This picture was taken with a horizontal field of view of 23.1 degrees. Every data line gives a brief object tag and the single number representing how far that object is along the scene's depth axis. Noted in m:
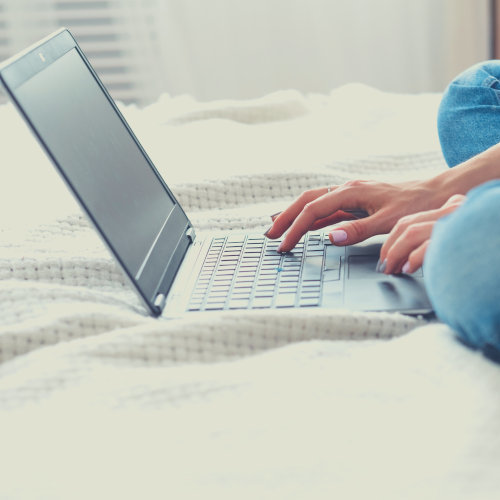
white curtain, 2.95
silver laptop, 0.98
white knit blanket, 0.78
